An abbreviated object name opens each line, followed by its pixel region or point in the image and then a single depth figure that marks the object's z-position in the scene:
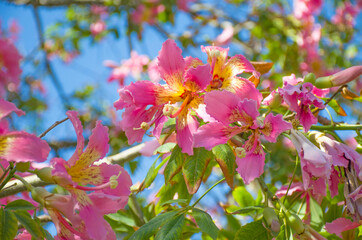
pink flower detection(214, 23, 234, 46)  3.09
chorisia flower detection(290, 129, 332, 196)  0.86
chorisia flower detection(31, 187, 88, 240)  0.78
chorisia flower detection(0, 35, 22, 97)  2.23
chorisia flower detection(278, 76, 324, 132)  0.94
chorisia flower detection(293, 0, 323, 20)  3.66
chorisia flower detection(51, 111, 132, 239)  0.85
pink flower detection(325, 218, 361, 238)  1.04
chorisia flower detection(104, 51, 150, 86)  3.05
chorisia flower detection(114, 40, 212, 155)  0.98
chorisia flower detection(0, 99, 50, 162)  0.79
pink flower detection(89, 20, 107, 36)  3.79
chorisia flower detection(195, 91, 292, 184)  0.92
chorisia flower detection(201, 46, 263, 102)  1.04
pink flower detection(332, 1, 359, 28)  4.22
